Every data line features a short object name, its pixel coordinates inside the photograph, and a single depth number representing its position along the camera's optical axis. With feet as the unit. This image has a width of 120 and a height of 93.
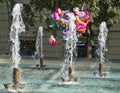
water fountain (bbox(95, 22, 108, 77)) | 43.09
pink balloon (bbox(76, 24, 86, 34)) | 60.58
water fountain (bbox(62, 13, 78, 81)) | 52.75
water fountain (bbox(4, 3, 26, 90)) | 31.94
